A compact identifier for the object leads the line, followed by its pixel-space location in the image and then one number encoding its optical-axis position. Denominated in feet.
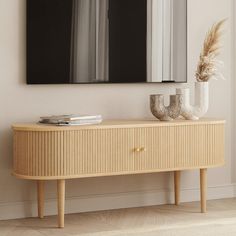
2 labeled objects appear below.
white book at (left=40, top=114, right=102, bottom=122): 12.30
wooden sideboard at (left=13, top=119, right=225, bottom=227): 12.06
